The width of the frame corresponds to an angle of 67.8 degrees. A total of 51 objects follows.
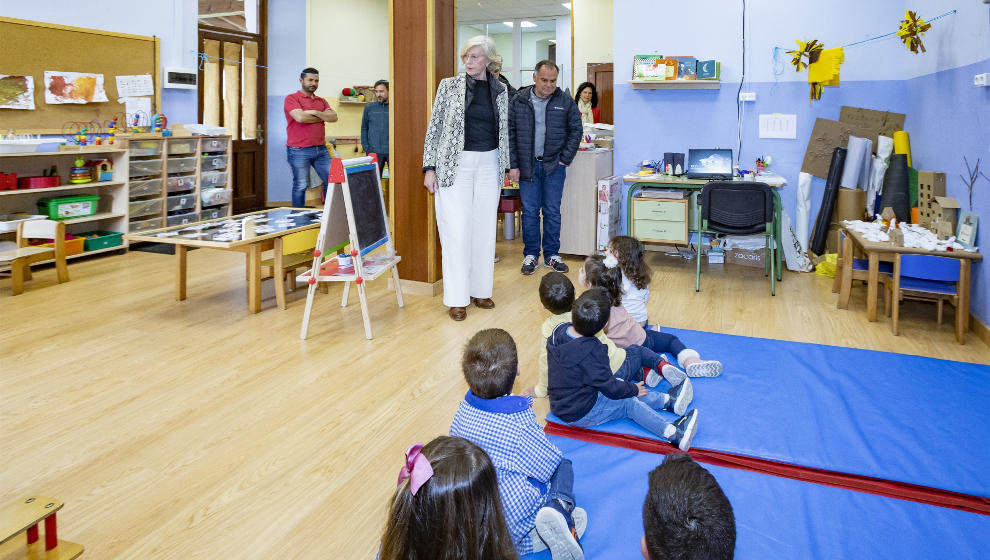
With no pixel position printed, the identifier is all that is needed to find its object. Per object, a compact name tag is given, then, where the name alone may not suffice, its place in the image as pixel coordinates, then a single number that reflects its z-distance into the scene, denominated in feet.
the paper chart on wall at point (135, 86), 22.20
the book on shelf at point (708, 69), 20.18
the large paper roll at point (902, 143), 18.43
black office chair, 17.25
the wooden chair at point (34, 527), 5.73
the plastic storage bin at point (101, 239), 20.49
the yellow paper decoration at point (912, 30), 16.57
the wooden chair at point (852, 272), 15.52
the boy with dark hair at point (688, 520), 4.29
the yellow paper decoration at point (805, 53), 19.16
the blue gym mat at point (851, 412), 8.49
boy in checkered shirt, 6.68
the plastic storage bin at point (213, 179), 24.59
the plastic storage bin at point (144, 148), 21.63
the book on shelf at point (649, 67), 20.52
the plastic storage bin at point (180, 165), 23.07
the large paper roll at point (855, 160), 19.04
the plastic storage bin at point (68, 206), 19.31
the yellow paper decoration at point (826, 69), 18.70
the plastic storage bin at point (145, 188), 21.83
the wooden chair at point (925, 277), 13.69
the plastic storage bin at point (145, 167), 21.85
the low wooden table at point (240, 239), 14.51
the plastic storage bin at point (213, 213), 24.68
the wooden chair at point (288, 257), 15.57
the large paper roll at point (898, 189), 17.54
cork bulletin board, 19.30
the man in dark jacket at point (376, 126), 25.45
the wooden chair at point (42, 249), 17.30
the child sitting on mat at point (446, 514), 4.57
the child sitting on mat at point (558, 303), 9.71
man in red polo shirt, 24.26
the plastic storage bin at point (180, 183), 22.97
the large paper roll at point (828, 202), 19.38
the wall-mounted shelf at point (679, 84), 20.52
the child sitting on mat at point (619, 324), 11.05
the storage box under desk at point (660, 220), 19.38
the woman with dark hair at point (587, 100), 27.89
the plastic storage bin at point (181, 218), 23.06
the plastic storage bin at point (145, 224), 22.03
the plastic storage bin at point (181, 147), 23.06
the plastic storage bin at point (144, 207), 21.79
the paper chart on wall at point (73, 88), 20.25
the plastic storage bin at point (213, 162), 24.59
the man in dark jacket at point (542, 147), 19.72
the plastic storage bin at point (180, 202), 23.07
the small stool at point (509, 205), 23.24
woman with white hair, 14.62
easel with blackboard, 13.80
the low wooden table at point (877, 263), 13.51
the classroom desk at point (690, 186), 19.13
